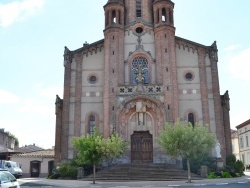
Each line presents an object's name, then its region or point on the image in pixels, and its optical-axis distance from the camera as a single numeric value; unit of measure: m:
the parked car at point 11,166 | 32.56
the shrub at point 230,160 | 31.74
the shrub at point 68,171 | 29.11
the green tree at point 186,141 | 23.94
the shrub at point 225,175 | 28.59
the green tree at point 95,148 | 24.73
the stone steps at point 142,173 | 27.04
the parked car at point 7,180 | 12.90
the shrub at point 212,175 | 27.55
